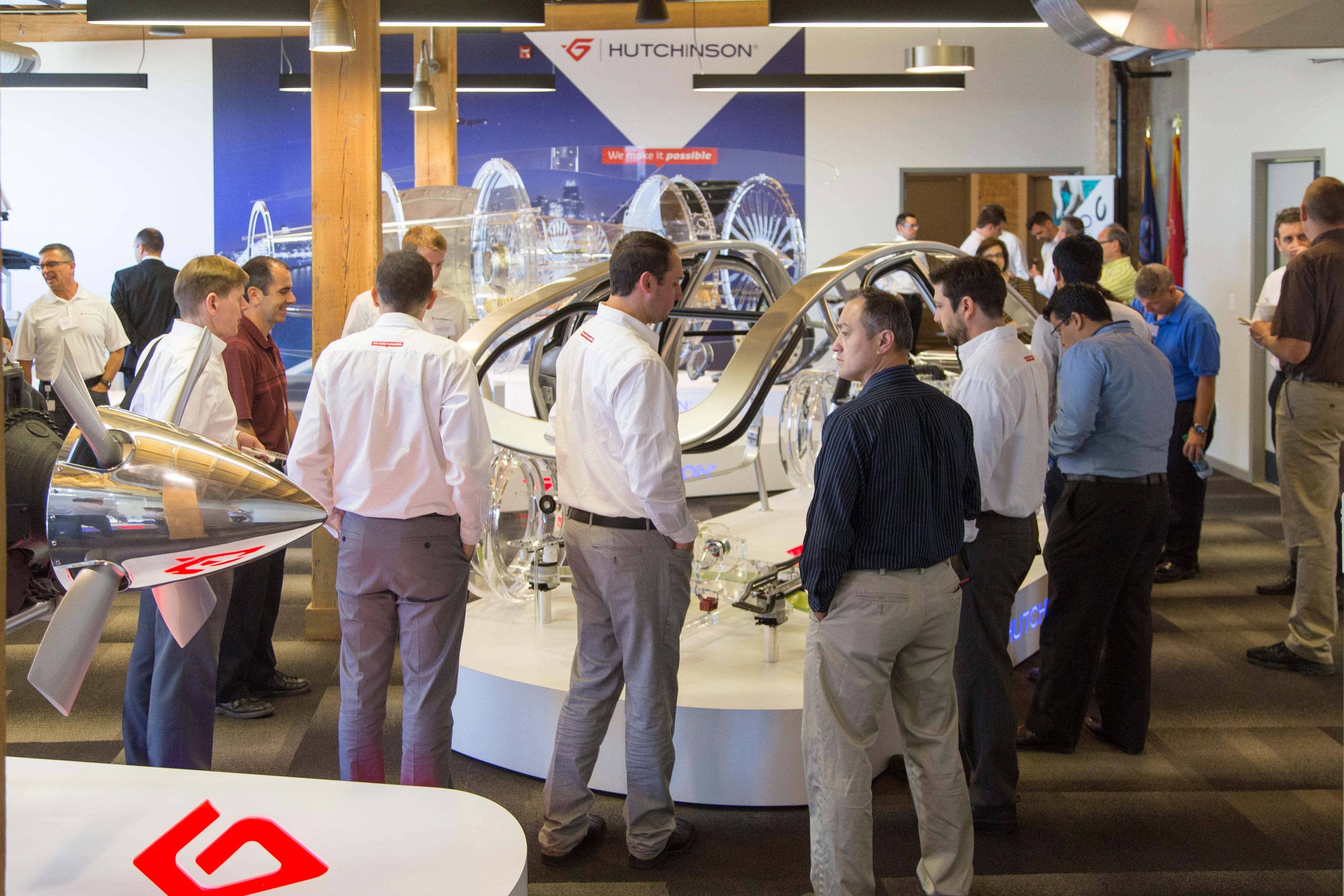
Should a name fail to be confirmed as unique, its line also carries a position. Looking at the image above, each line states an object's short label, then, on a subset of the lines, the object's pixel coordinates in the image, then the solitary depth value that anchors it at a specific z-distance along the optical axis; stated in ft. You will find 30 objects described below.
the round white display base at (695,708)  11.47
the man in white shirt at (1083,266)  13.85
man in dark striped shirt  8.68
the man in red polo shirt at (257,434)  14.17
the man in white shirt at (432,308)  16.52
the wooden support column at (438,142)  29.07
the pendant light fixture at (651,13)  26.99
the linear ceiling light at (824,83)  35.35
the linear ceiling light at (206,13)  21.57
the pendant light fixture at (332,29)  16.03
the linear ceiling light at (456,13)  23.80
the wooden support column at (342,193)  16.80
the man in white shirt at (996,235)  31.65
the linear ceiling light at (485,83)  34.91
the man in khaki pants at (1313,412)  15.05
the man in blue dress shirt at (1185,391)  19.40
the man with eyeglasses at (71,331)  24.95
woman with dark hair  26.99
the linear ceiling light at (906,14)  24.45
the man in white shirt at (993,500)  10.51
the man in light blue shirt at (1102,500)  12.12
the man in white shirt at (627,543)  9.66
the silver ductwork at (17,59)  36.27
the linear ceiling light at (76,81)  36.96
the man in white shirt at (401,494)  9.79
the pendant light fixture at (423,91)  27.50
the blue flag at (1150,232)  36.35
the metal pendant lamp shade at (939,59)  33.27
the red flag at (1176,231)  34.40
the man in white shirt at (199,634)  10.40
